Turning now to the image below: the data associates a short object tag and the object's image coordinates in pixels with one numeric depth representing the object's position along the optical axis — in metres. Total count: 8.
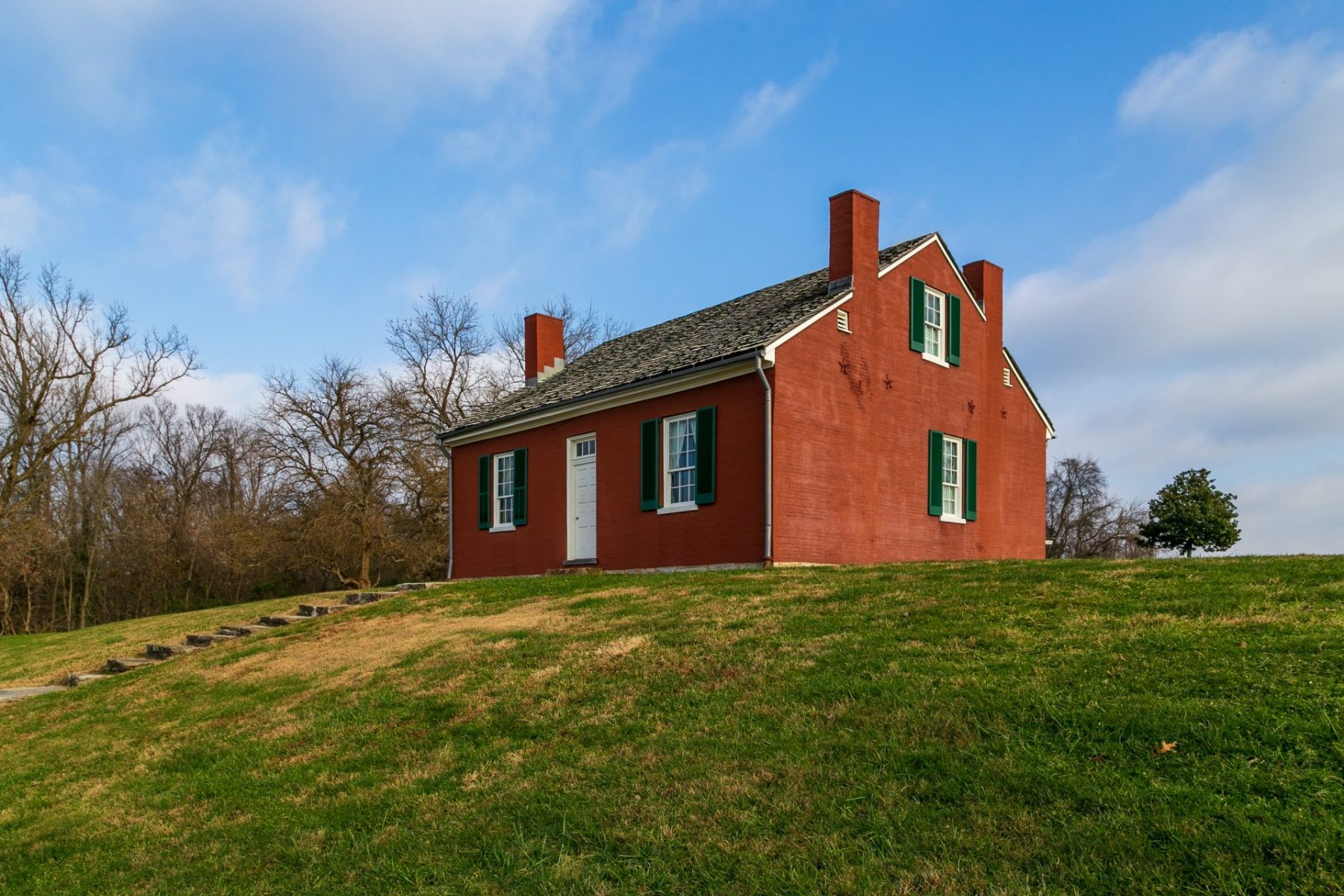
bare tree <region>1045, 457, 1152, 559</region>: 45.50
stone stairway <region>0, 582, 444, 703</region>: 14.48
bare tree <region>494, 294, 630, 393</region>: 40.84
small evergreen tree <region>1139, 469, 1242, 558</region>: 31.91
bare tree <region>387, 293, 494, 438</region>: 36.88
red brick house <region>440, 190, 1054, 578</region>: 15.21
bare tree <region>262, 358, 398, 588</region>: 34.12
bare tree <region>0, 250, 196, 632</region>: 28.91
